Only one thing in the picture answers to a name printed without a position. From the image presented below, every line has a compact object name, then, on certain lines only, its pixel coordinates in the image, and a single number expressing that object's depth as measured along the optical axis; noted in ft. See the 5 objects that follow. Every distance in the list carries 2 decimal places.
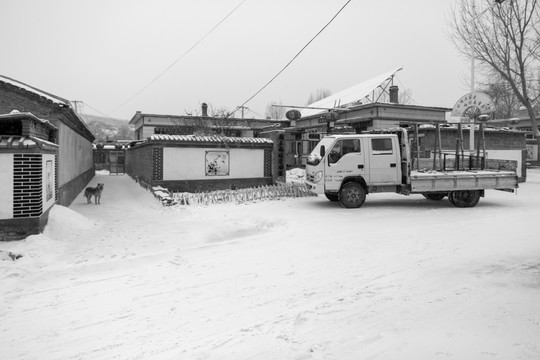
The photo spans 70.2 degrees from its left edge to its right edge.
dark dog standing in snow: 45.93
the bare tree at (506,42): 79.71
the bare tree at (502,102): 110.50
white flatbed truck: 41.19
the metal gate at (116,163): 121.90
